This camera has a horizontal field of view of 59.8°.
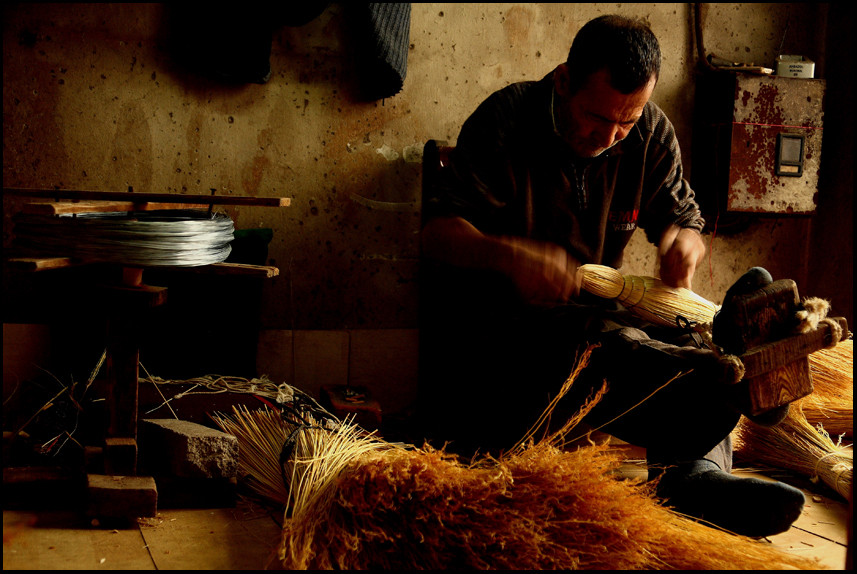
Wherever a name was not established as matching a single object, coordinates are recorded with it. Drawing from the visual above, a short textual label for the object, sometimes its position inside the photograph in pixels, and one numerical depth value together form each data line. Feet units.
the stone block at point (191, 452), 7.62
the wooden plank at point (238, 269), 7.84
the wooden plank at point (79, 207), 6.79
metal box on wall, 11.96
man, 7.10
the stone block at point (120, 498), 6.97
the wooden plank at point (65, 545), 6.32
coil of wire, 7.25
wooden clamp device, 6.46
